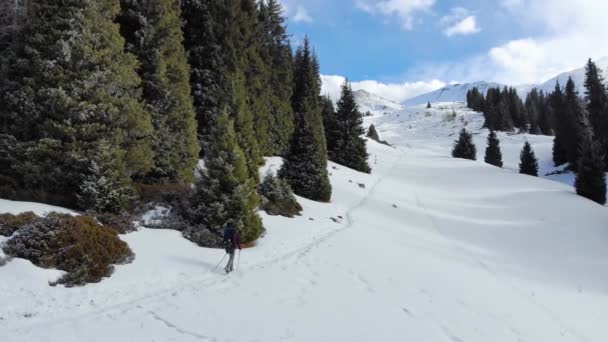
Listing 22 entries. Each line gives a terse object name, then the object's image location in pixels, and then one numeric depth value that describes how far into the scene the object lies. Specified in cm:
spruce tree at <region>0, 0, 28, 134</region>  1390
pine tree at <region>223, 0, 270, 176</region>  2083
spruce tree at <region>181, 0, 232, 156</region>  2509
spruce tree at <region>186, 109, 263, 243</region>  1542
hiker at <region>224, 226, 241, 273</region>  1288
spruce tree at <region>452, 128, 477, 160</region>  7200
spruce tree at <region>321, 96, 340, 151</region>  4709
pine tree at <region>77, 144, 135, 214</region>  1356
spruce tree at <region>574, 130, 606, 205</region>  3700
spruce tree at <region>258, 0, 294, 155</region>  3778
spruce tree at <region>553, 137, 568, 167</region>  6881
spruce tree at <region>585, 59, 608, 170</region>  5916
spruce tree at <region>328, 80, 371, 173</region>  4575
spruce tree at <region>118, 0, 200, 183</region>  1852
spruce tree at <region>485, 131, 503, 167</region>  7088
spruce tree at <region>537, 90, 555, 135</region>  10962
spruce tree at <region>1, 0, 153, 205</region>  1357
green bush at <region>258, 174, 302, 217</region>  2095
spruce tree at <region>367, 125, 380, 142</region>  10272
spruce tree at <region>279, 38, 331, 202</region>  2691
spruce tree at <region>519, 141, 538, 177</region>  5862
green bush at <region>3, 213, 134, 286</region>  1027
